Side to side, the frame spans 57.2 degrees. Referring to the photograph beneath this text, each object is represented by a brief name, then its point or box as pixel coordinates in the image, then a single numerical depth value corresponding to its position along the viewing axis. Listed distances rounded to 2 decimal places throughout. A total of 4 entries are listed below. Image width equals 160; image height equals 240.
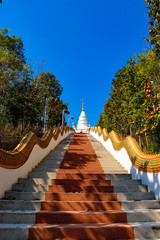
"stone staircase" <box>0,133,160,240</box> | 2.48
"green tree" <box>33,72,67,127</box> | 24.53
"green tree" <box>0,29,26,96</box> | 12.32
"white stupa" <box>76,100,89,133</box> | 50.01
